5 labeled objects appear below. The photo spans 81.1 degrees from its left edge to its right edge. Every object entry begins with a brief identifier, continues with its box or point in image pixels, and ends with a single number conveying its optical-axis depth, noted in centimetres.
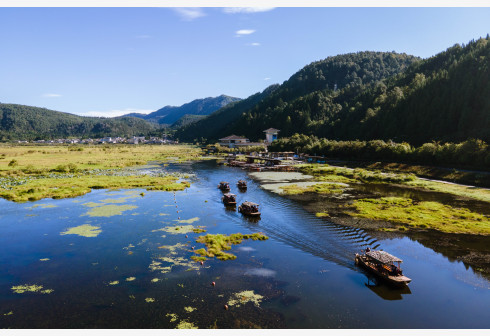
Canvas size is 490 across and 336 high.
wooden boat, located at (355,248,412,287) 2707
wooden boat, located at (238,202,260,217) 4976
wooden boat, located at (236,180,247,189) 7588
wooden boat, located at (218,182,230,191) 7305
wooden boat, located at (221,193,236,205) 5705
